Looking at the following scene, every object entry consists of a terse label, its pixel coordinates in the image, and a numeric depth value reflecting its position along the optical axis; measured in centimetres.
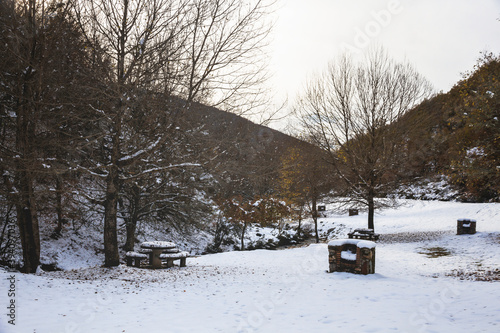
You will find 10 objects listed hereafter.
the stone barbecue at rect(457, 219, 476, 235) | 1559
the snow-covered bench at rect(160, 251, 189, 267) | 1128
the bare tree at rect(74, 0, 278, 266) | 855
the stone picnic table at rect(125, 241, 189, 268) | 1127
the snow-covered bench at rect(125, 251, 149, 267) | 1118
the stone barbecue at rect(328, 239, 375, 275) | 853
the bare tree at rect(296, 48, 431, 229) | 1722
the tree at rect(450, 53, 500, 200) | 1288
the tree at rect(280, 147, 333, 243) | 2139
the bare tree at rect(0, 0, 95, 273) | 809
